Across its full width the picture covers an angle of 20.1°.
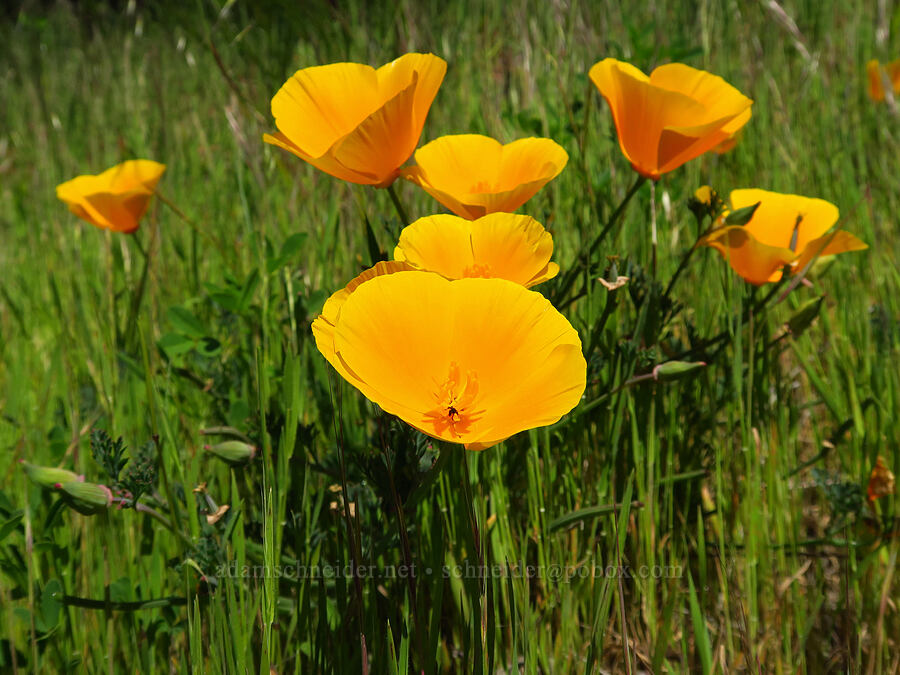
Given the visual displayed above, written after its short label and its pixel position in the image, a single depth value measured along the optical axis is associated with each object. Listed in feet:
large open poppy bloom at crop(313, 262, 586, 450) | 2.01
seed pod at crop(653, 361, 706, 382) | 2.22
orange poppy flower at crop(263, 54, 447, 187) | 2.14
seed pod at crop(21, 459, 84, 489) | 2.14
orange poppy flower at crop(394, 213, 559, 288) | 2.10
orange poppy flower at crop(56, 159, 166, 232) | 2.46
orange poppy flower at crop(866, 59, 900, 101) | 3.20
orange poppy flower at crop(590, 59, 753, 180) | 2.17
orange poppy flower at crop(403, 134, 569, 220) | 2.16
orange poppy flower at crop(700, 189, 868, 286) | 2.23
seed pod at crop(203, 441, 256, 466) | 2.18
